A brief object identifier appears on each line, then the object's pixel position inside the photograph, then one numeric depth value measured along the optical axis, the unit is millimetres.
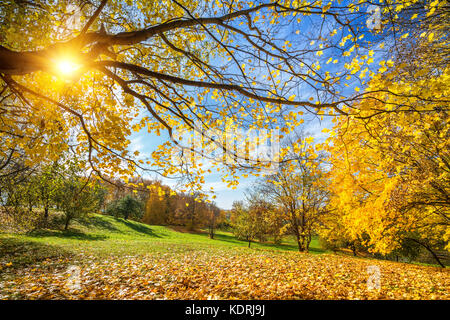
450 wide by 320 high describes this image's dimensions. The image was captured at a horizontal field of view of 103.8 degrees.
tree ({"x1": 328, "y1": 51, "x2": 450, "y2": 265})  5949
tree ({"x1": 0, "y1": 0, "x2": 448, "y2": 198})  3301
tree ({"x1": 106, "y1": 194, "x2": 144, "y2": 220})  34656
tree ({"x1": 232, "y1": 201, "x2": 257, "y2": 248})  17914
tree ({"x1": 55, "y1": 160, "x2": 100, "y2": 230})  16094
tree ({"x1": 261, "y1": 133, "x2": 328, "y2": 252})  13258
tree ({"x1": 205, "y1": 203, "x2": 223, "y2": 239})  40606
